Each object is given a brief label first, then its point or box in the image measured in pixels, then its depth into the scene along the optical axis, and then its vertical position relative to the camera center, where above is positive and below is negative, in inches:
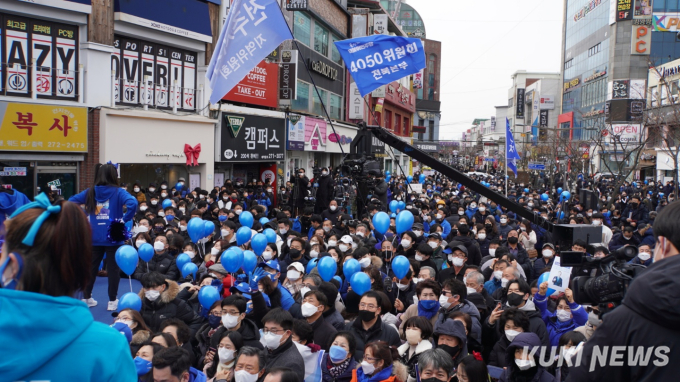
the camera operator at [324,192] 721.0 -46.5
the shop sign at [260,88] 904.3 +101.6
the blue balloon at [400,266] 305.0 -56.2
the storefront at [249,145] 877.2 +9.8
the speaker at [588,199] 574.2 -37.2
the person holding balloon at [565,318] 231.1 -61.5
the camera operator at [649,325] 77.4 -21.8
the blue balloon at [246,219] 421.7 -47.4
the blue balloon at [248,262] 300.5 -55.3
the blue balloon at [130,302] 233.3 -60.2
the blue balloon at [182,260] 336.5 -62.2
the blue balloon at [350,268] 302.0 -57.2
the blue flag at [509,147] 804.3 +15.6
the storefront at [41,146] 568.7 -0.2
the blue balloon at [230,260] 288.0 -52.4
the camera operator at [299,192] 762.2 -50.3
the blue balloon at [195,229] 385.4 -50.8
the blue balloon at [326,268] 299.8 -57.0
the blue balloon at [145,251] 339.0 -58.3
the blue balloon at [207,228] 396.8 -51.7
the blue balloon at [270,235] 370.3 -51.9
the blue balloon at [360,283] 269.6 -58.1
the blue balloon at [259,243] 345.4 -52.8
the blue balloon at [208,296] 256.5 -62.4
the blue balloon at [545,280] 260.4 -53.6
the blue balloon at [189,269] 323.0 -64.2
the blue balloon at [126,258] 295.0 -54.1
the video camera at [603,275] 105.4 -22.4
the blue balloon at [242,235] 375.2 -52.2
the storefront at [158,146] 674.2 +3.8
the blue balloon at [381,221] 437.4 -48.3
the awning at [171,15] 679.7 +162.6
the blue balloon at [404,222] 419.8 -46.2
